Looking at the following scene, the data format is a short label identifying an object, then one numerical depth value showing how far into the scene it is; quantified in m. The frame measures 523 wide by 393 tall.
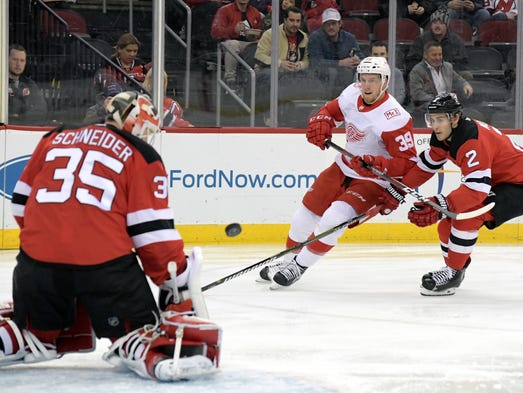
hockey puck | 13.12
